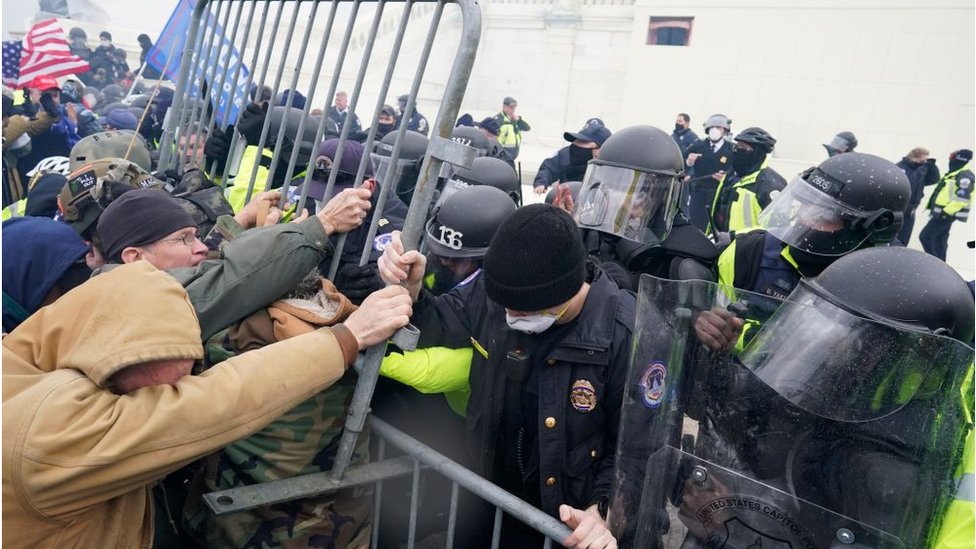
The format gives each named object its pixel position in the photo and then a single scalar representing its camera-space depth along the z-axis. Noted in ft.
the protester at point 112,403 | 4.48
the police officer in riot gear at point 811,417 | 4.44
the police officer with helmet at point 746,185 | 20.58
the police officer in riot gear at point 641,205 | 10.82
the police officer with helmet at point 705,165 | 32.81
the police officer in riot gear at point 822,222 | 8.90
